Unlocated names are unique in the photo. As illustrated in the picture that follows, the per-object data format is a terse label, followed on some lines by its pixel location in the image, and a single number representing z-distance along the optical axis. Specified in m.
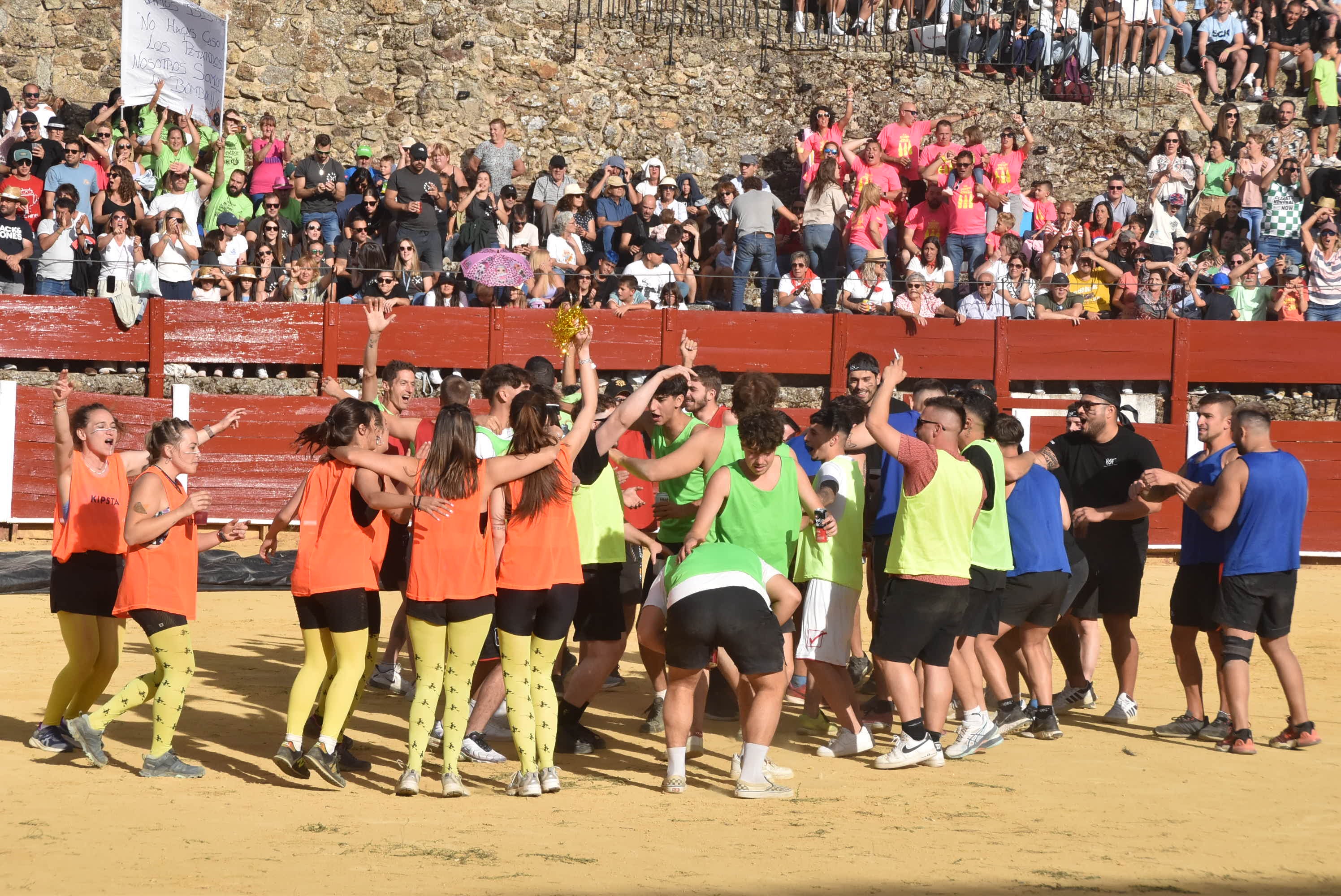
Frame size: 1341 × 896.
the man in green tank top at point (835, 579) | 13.84
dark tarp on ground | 23.92
